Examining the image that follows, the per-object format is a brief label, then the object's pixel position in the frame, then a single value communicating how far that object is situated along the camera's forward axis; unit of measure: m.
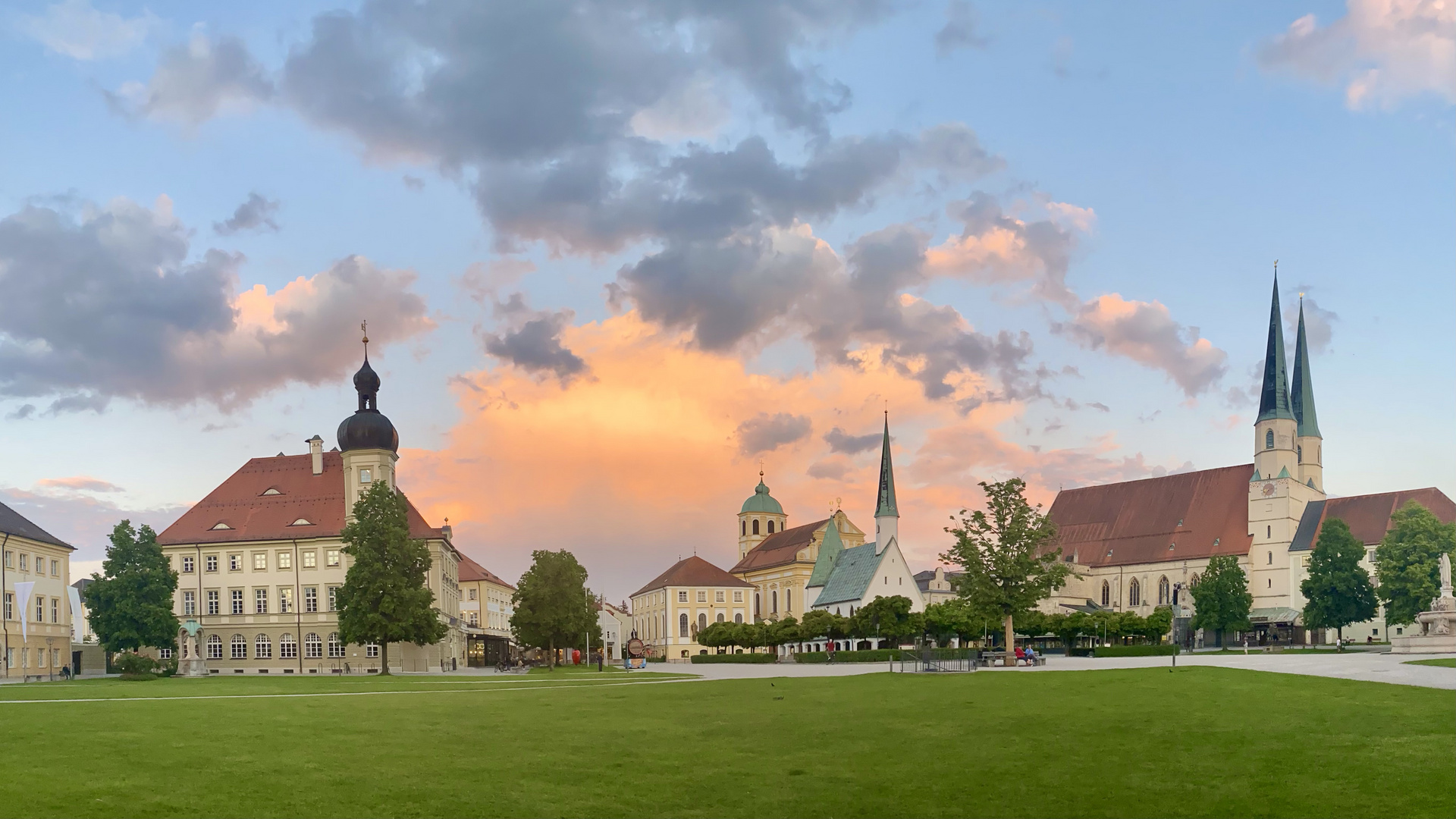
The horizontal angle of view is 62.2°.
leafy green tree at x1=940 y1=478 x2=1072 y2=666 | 63.72
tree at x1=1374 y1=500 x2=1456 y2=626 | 84.50
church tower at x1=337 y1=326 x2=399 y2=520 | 87.56
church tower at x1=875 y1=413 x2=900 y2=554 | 136.62
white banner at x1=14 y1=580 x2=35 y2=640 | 68.12
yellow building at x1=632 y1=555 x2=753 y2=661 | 152.25
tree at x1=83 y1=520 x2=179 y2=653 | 70.19
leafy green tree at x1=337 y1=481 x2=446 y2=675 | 71.06
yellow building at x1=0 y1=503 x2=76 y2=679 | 71.69
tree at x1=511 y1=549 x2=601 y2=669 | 80.31
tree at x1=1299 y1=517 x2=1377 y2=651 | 91.19
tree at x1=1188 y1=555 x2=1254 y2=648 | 100.88
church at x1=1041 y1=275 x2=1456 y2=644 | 126.44
